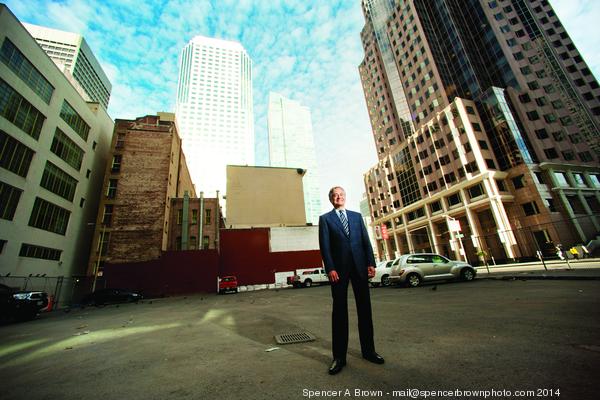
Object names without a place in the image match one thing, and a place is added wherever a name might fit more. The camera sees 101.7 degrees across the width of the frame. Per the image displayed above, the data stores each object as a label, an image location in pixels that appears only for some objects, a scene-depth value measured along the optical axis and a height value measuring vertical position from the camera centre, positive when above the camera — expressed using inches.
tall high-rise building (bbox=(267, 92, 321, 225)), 4847.4 +2590.2
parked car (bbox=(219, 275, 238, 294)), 907.4 -10.8
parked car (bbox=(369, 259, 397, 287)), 547.2 -15.5
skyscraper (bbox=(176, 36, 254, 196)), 3508.9 +2578.0
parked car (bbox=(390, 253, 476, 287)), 465.7 -11.4
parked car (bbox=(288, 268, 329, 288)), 921.5 -17.8
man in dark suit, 107.6 +2.0
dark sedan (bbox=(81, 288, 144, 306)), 751.1 -18.9
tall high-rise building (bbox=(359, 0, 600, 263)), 1210.0 +741.7
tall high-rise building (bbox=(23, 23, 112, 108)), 2728.8 +2668.1
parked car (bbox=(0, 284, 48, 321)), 431.8 -9.5
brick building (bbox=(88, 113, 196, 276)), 1014.4 +405.9
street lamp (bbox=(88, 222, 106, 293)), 957.6 +163.0
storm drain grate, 149.9 -38.4
